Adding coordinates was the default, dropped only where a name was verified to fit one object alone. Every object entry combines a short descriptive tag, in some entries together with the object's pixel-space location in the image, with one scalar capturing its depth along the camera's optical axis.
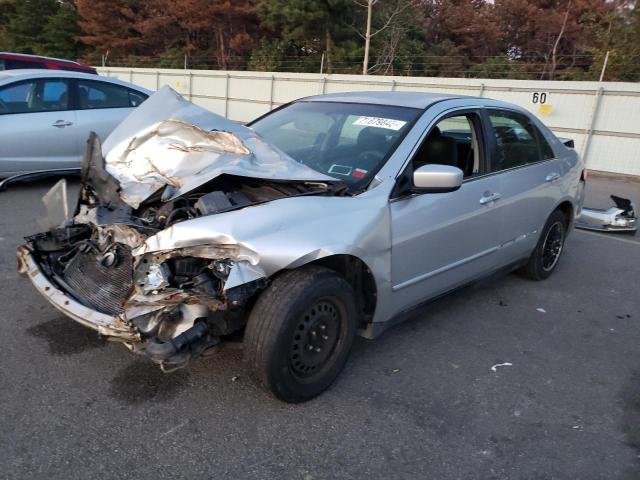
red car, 9.69
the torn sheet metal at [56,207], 3.52
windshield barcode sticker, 3.56
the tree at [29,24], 44.03
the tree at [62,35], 42.46
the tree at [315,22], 27.72
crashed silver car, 2.59
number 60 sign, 13.90
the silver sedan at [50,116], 6.75
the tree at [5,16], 46.20
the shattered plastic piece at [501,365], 3.51
